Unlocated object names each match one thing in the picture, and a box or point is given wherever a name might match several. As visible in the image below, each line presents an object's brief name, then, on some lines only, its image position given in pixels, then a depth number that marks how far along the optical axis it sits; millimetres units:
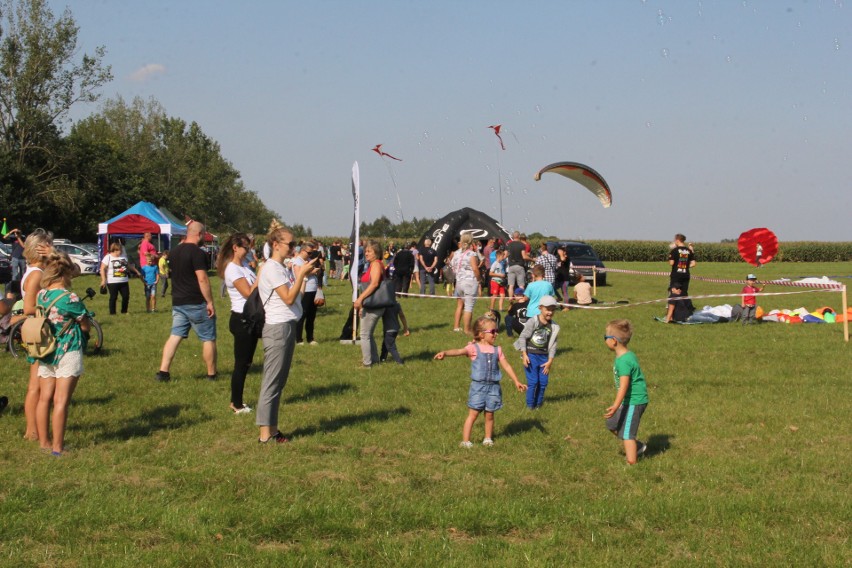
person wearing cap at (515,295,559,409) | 9359
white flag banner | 13914
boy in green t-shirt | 7238
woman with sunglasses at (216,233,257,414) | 8766
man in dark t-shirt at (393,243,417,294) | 22844
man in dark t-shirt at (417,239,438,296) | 26969
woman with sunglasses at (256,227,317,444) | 7449
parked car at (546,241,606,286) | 30784
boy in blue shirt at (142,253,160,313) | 19047
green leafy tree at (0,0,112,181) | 49938
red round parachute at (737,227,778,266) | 26609
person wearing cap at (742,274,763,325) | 18266
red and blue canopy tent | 36656
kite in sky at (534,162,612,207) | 24984
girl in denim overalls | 7738
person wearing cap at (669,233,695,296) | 18234
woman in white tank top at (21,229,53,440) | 7512
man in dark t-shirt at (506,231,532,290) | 20219
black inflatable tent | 34031
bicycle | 11562
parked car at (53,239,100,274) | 38688
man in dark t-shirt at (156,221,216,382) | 9992
